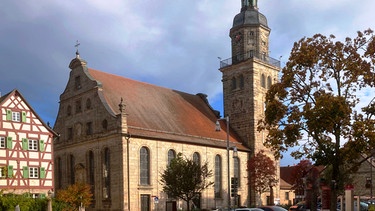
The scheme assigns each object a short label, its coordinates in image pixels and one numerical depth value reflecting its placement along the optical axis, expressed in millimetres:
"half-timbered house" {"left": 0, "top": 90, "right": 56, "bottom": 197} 38000
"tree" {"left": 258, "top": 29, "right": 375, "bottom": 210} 21125
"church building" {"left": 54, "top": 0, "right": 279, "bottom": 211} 43344
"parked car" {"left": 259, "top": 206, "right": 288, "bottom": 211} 31812
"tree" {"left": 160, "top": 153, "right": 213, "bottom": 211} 38731
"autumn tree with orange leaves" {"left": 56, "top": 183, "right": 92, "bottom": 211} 36772
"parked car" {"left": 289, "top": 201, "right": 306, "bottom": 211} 39931
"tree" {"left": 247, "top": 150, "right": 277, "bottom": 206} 51281
